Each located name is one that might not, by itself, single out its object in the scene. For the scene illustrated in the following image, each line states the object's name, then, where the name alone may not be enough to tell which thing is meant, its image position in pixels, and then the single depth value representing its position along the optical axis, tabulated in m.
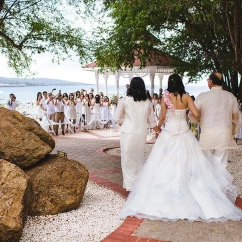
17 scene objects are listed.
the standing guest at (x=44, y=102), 17.41
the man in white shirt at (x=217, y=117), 6.60
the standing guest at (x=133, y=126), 6.66
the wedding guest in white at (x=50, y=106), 16.81
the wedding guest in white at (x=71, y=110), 18.21
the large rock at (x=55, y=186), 5.62
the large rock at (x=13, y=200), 4.37
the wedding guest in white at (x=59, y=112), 16.84
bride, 5.46
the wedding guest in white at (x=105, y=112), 20.39
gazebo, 19.65
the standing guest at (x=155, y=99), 18.86
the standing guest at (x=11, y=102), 17.19
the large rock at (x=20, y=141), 5.54
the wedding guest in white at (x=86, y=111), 19.73
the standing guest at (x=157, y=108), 17.85
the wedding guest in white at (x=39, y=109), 17.48
